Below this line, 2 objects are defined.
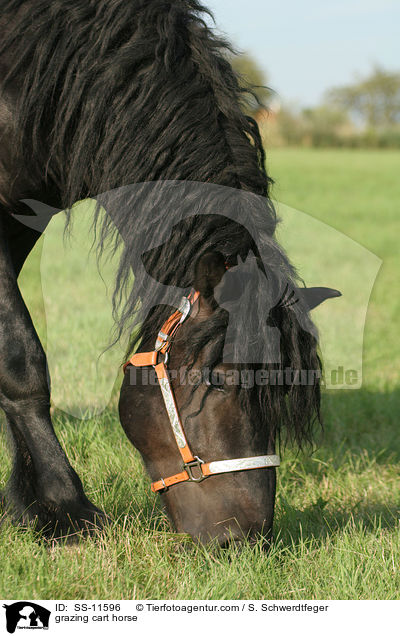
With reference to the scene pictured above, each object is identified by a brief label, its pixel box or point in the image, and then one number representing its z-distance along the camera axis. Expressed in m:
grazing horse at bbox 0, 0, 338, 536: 4.78
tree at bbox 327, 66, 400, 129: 171.00
